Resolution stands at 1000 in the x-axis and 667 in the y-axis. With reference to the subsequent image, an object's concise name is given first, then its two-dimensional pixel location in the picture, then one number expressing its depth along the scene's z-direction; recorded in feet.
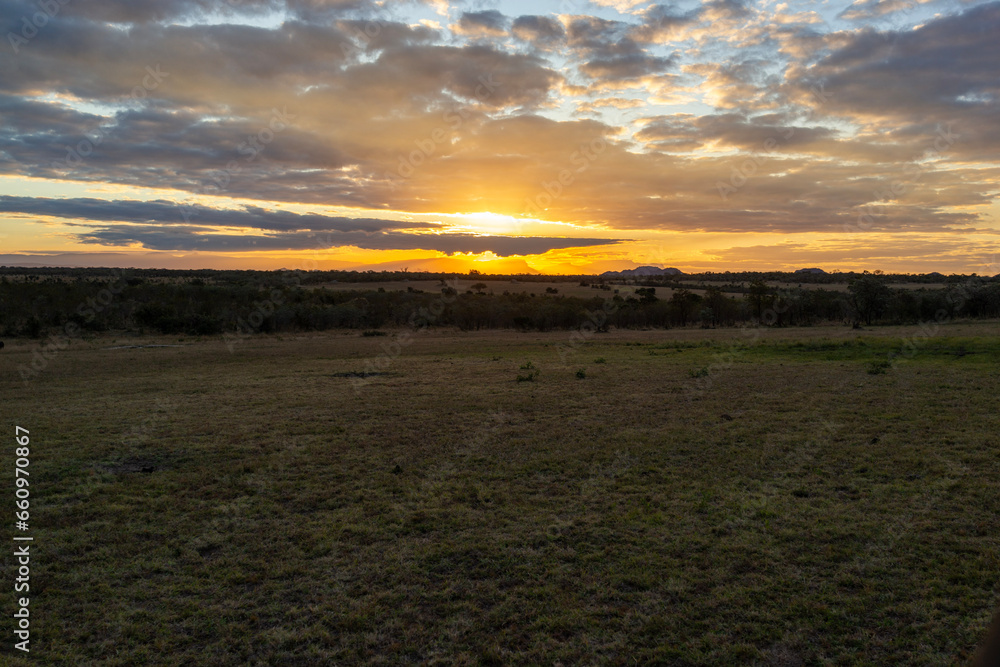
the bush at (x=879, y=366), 62.41
